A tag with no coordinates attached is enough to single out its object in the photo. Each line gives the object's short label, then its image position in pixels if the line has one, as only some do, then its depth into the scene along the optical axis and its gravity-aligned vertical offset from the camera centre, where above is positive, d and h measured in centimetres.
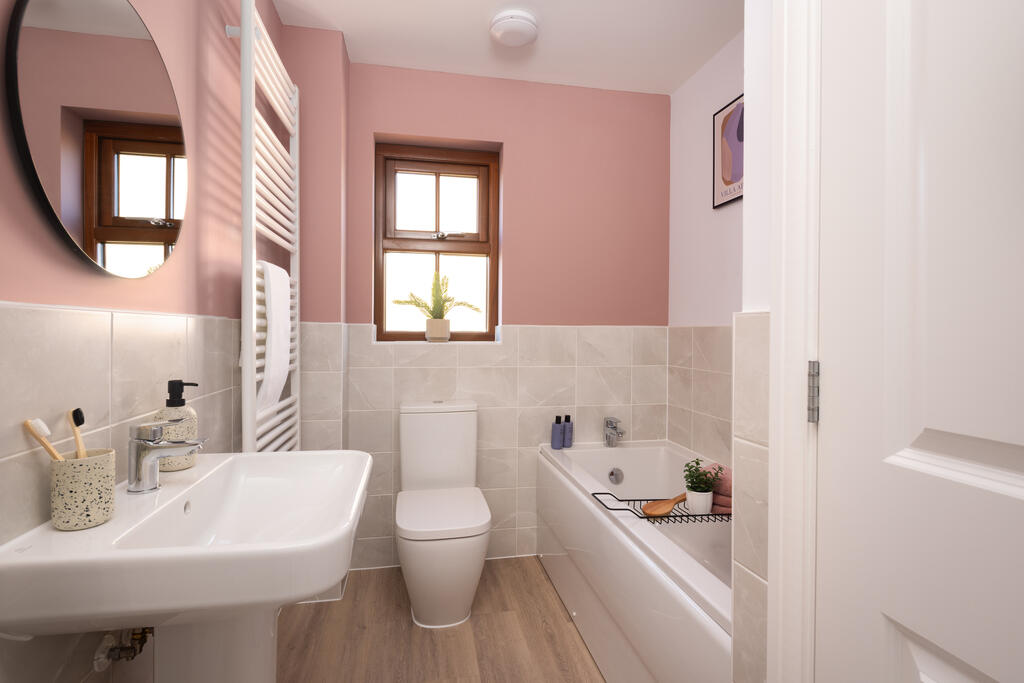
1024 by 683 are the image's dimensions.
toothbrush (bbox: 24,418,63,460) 76 -15
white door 53 +0
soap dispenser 107 -18
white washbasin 65 -33
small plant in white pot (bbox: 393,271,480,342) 249 +17
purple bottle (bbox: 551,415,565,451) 253 -49
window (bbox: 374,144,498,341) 265 +58
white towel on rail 160 +1
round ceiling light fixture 205 +134
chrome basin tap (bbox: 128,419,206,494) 94 -22
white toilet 188 -72
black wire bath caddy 172 -65
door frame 77 +3
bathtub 115 -71
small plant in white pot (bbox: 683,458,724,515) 184 -56
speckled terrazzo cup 77 -25
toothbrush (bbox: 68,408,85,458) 81 -15
